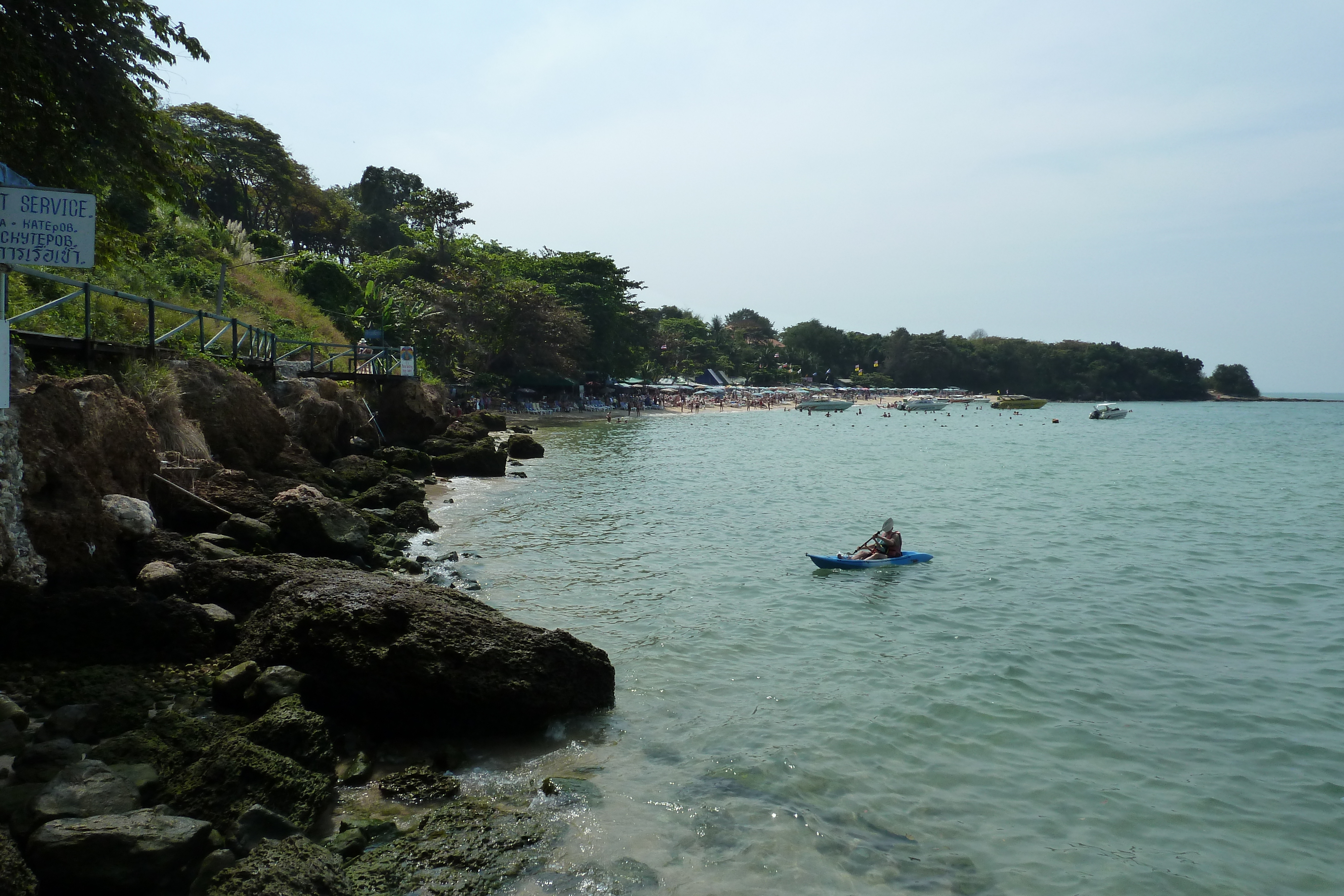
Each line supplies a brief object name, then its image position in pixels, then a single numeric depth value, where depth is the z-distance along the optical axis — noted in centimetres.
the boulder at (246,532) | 1067
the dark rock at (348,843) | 514
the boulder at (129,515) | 863
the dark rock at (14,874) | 390
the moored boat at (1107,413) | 8169
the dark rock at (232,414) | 1465
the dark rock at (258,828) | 476
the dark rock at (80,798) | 452
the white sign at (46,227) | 551
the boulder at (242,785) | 508
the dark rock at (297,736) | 592
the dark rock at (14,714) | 561
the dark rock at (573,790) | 631
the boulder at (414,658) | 695
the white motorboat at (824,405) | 8450
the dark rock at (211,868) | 426
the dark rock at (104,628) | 690
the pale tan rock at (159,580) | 809
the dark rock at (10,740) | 538
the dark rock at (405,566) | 1212
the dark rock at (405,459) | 2298
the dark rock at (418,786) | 607
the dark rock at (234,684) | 680
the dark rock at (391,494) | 1683
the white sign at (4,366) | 515
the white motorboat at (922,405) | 9075
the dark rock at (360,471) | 1800
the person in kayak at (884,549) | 1481
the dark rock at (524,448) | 3116
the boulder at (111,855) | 420
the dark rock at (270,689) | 664
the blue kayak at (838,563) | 1452
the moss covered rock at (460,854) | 504
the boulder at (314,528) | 1112
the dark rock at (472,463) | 2538
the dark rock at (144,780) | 512
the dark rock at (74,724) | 579
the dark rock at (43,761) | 507
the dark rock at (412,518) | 1575
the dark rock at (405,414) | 2789
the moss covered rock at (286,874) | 416
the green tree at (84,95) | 939
